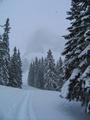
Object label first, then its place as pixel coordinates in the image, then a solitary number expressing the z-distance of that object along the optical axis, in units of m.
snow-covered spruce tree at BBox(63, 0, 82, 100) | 7.33
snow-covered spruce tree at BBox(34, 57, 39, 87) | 45.36
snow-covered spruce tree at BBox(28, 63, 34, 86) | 50.70
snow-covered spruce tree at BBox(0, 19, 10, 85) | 20.17
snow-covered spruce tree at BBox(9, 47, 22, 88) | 23.32
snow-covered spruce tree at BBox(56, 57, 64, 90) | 27.72
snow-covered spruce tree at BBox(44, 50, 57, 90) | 27.65
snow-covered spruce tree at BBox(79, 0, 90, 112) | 6.28
